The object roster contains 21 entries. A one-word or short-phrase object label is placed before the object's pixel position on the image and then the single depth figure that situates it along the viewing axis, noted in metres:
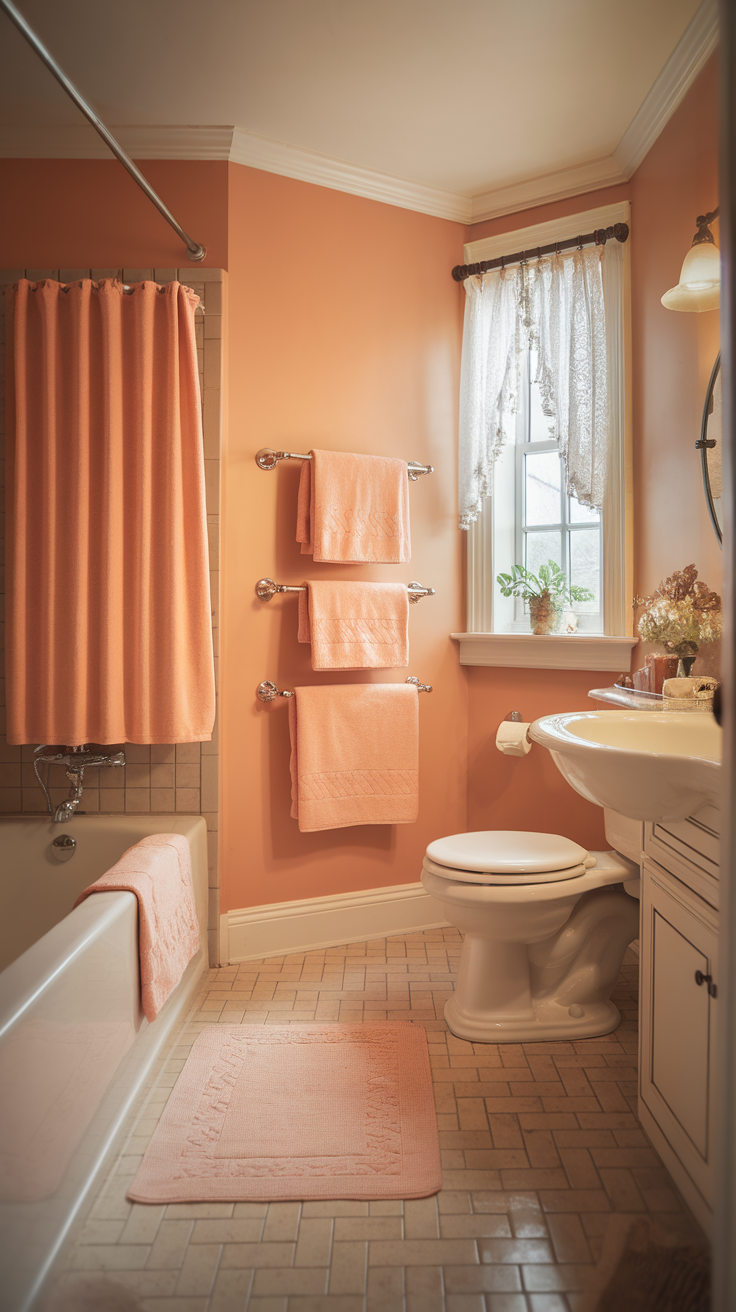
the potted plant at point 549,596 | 2.48
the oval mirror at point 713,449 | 1.80
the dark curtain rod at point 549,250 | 2.32
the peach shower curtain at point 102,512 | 2.02
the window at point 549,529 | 2.35
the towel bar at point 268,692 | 2.34
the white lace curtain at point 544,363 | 2.33
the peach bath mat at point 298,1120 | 1.43
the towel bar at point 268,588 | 2.33
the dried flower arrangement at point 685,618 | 1.82
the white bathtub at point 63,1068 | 1.07
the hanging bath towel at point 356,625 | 2.29
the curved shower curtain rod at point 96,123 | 1.22
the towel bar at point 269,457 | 2.30
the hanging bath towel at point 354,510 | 2.29
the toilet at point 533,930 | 1.86
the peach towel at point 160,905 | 1.62
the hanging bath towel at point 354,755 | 2.33
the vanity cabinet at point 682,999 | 1.25
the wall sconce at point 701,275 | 1.73
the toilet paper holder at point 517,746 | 2.40
